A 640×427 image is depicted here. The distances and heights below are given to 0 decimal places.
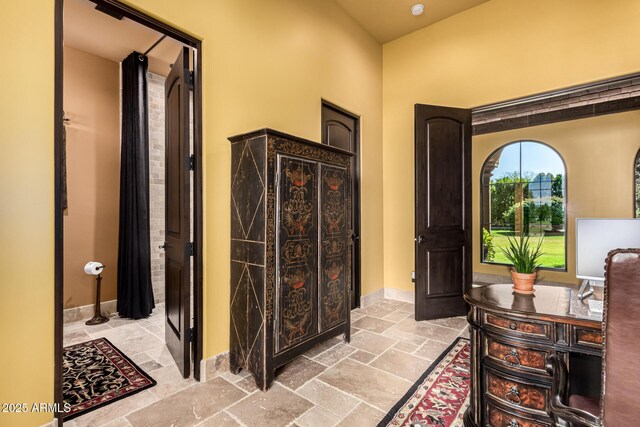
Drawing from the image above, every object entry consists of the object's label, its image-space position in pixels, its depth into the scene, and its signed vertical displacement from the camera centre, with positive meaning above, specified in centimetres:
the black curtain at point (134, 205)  375 +11
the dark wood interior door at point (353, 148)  388 +88
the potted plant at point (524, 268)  190 -36
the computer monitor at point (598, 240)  174 -17
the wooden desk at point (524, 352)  147 -74
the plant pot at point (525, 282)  190 -44
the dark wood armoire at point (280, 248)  223 -29
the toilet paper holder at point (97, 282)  355 -84
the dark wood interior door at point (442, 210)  372 +3
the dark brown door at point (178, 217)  234 -3
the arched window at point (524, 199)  618 +29
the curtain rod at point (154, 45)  350 +206
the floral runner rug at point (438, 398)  188 -130
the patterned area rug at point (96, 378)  209 -130
